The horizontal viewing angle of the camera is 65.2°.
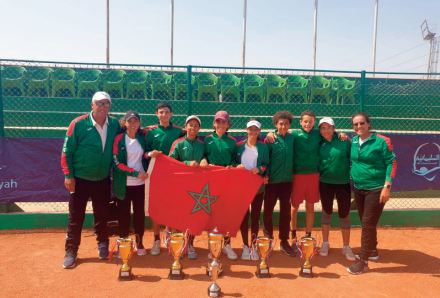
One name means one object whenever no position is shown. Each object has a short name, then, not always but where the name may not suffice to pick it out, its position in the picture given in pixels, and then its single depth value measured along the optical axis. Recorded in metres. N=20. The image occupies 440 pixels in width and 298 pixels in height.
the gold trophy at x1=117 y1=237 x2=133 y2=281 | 3.93
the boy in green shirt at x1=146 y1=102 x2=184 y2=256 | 4.60
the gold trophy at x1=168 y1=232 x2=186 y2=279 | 4.00
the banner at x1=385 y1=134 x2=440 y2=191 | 6.19
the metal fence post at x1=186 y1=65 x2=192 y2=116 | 5.92
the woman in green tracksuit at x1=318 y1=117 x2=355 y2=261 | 4.54
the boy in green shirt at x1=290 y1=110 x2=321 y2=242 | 4.64
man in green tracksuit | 4.28
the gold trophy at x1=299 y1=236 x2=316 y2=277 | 4.08
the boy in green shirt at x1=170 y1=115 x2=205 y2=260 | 4.41
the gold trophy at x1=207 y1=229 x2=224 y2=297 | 3.60
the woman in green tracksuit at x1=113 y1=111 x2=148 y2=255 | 4.40
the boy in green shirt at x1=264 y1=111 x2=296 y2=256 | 4.54
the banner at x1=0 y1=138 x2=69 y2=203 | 5.67
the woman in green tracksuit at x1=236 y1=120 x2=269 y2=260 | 4.39
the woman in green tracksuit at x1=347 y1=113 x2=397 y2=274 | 4.23
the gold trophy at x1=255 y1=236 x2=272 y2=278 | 4.03
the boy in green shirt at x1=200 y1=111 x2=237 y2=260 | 4.38
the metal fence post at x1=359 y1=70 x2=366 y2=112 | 6.19
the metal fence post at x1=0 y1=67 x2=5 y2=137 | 5.70
